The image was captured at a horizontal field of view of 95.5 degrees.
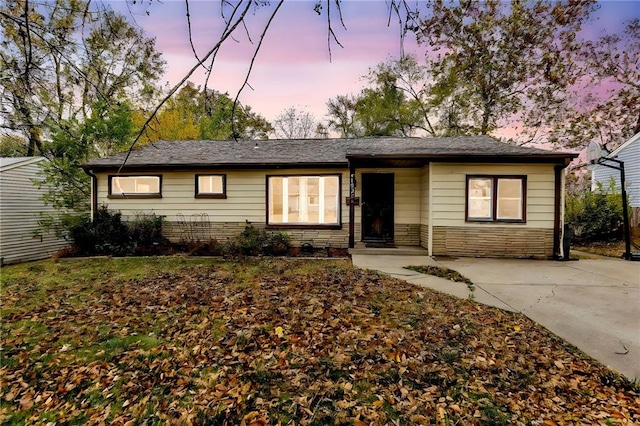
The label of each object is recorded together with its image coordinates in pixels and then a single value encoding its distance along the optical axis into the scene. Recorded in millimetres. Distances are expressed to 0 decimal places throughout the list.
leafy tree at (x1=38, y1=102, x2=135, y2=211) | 9305
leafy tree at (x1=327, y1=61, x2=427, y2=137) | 19203
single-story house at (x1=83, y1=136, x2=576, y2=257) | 7480
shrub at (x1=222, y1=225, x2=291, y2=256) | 7547
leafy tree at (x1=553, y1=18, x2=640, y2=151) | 15344
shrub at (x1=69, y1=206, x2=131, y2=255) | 7914
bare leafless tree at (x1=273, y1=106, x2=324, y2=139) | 21562
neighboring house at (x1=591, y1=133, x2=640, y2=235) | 13211
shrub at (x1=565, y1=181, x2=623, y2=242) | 10266
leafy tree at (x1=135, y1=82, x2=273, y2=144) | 16062
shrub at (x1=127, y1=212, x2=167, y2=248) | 8227
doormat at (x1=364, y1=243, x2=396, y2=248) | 8242
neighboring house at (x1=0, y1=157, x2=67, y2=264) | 9234
